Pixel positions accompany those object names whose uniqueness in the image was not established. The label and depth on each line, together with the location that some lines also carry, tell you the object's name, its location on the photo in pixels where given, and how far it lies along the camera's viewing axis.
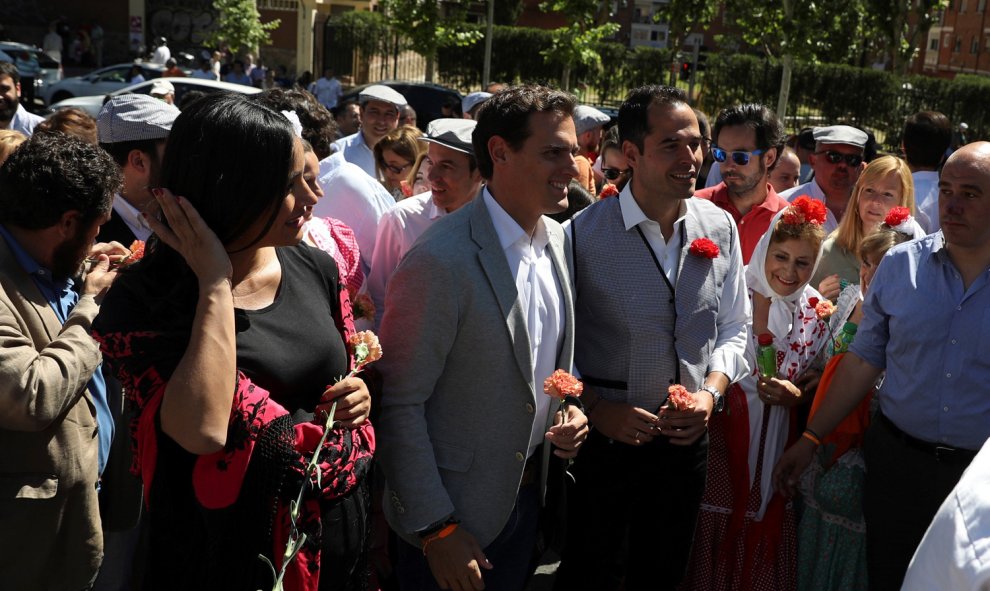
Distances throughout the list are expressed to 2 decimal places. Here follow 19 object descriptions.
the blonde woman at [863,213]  4.89
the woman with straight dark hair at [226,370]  2.22
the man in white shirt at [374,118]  7.60
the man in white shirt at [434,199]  4.52
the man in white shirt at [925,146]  6.36
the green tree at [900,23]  30.22
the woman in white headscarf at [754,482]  4.19
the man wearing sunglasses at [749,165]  5.60
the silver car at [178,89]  17.31
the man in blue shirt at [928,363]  3.45
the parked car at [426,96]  20.53
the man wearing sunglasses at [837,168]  6.10
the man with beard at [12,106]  6.88
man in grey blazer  2.89
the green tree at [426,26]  23.14
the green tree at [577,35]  23.06
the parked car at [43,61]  25.00
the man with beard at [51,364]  2.71
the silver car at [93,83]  22.92
